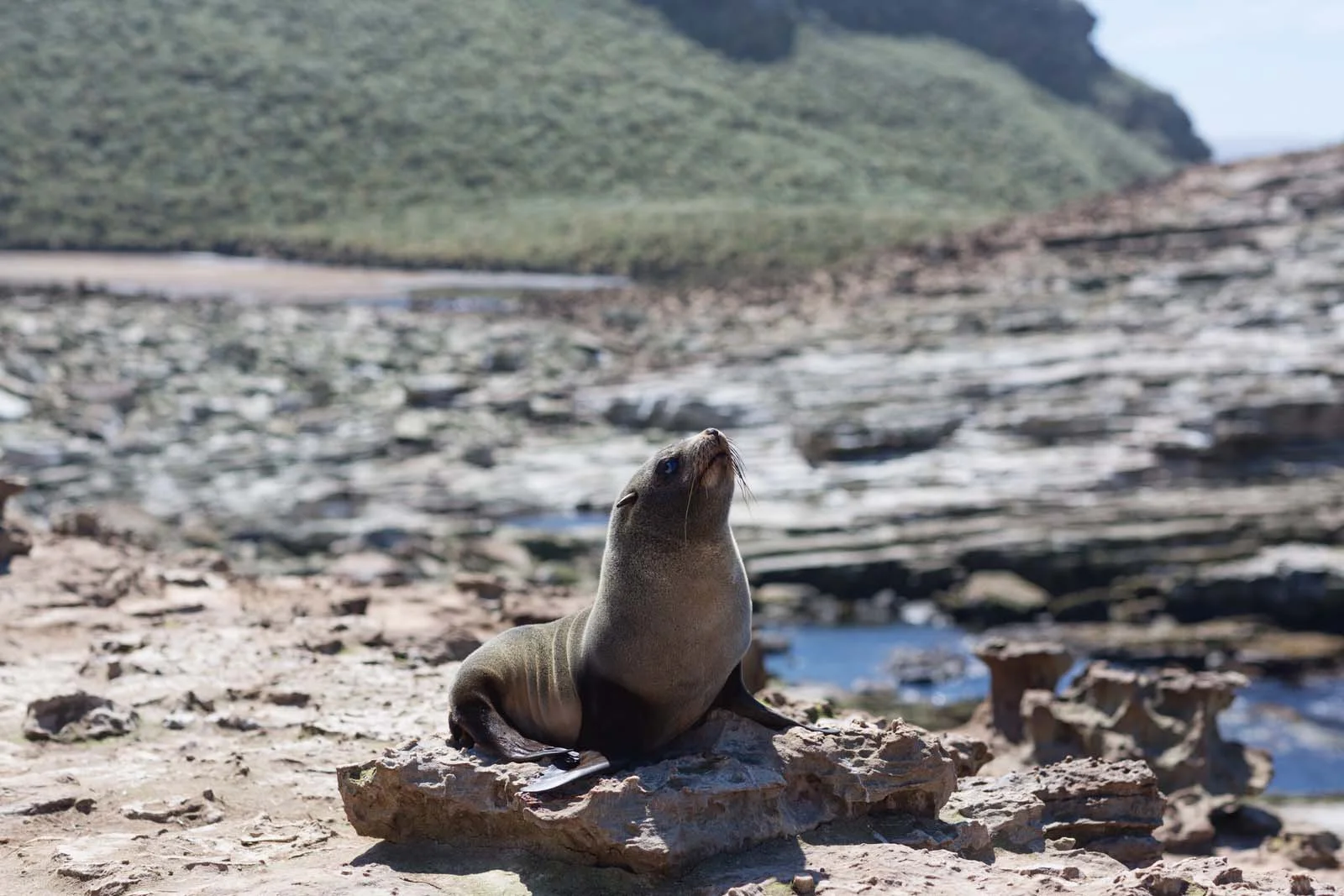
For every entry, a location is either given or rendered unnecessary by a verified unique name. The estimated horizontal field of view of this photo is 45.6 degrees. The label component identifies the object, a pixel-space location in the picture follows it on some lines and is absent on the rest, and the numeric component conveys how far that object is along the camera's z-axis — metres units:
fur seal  5.07
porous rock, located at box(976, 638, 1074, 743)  10.24
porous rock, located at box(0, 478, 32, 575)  10.15
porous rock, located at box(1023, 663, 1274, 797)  9.66
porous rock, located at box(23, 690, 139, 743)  6.83
